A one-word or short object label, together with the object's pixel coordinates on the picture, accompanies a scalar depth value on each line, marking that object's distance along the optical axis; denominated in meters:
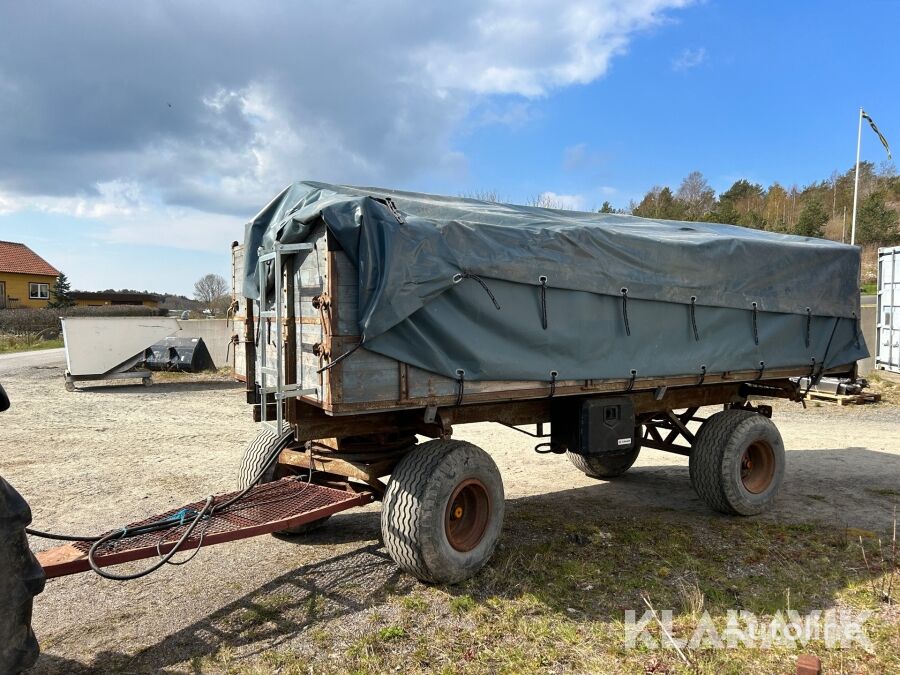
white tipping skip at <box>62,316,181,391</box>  15.74
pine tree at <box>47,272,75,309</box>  44.67
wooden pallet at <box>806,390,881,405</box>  13.21
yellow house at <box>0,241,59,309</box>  47.22
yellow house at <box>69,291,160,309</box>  49.41
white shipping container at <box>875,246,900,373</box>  12.98
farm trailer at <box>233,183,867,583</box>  4.23
